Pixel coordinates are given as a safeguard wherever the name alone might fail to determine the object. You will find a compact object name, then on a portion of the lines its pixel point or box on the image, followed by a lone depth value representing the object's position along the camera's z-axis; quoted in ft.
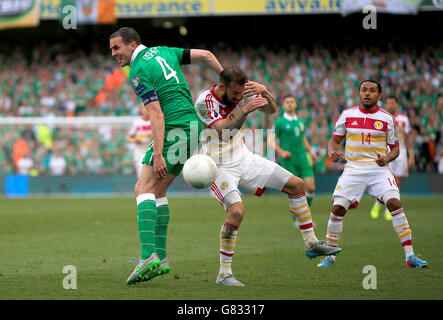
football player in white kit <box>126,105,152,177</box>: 101.45
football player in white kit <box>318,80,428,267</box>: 53.21
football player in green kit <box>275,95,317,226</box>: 88.22
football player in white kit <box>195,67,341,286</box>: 43.78
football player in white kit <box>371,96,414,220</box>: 89.83
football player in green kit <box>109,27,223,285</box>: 42.09
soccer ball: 41.91
